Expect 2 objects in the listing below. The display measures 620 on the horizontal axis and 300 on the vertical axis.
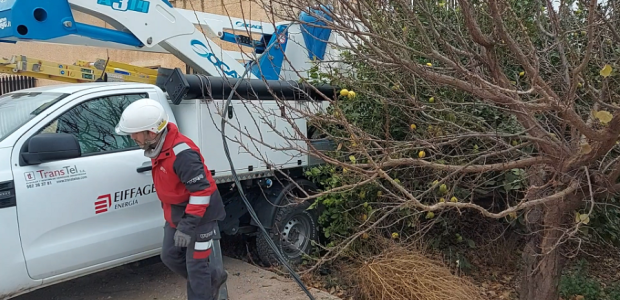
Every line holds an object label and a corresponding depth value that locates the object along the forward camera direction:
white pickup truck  3.67
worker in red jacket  3.72
